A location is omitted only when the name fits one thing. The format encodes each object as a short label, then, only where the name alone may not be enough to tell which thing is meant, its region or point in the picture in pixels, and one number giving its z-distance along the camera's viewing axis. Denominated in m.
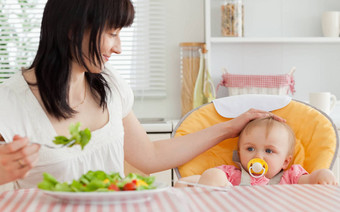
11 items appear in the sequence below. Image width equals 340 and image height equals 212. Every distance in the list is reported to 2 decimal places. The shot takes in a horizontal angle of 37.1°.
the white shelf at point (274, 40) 3.07
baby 1.80
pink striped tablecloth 1.09
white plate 1.06
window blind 3.33
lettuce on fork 1.10
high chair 1.85
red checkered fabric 3.01
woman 1.56
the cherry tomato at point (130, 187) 1.11
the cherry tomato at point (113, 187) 1.11
